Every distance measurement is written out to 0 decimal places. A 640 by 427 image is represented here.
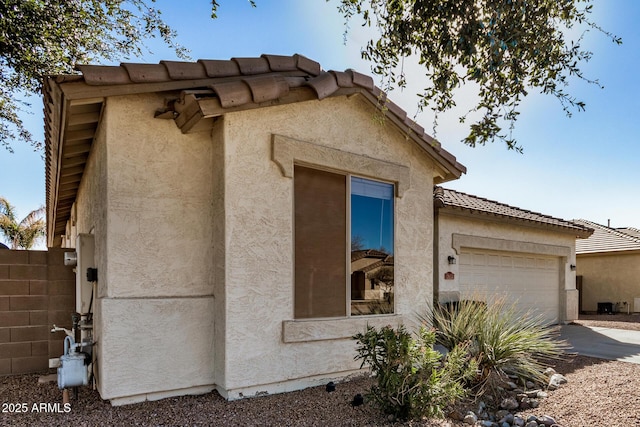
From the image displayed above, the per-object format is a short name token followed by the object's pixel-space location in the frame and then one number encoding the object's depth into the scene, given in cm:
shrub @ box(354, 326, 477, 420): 486
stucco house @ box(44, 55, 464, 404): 530
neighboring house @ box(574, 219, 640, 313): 1906
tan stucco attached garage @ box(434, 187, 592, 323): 1124
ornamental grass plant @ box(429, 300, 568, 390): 620
